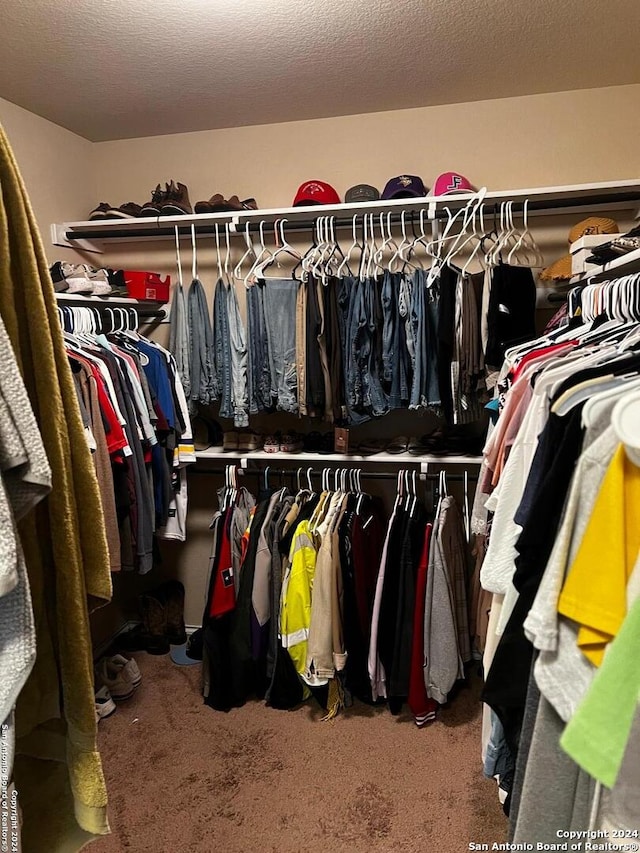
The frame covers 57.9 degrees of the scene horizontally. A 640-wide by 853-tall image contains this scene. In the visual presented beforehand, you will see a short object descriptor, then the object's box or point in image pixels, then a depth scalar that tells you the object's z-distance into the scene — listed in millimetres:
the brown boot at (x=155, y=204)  2600
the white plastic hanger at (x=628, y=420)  737
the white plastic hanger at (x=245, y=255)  2561
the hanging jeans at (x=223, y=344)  2516
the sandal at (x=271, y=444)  2625
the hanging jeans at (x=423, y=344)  2287
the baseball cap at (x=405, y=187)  2377
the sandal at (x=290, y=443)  2627
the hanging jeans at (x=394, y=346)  2320
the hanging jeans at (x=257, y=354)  2438
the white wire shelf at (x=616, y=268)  1460
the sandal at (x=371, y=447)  2570
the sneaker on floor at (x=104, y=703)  2385
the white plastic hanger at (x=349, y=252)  2502
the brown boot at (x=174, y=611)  2957
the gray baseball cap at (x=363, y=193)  2439
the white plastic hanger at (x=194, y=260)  2618
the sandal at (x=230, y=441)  2695
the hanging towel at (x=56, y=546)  738
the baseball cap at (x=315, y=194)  2455
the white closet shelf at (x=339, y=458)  2459
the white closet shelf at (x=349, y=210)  2248
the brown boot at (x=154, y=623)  2895
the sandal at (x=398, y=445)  2557
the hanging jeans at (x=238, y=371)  2496
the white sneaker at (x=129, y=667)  2570
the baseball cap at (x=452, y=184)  2316
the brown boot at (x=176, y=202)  2578
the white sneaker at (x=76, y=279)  2254
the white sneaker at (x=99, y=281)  2338
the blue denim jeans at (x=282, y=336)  2426
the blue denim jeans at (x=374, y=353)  2322
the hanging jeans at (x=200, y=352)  2553
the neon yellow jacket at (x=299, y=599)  2350
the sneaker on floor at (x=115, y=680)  2504
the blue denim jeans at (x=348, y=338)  2340
